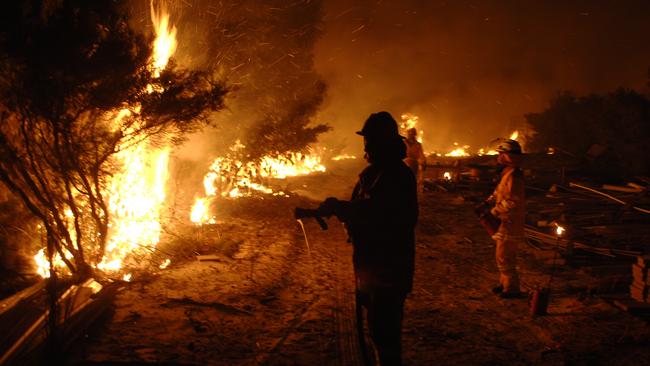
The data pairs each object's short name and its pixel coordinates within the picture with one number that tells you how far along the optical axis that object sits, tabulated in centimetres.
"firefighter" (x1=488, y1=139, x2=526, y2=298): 596
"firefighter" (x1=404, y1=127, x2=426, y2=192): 1227
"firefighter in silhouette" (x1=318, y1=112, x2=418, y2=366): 322
